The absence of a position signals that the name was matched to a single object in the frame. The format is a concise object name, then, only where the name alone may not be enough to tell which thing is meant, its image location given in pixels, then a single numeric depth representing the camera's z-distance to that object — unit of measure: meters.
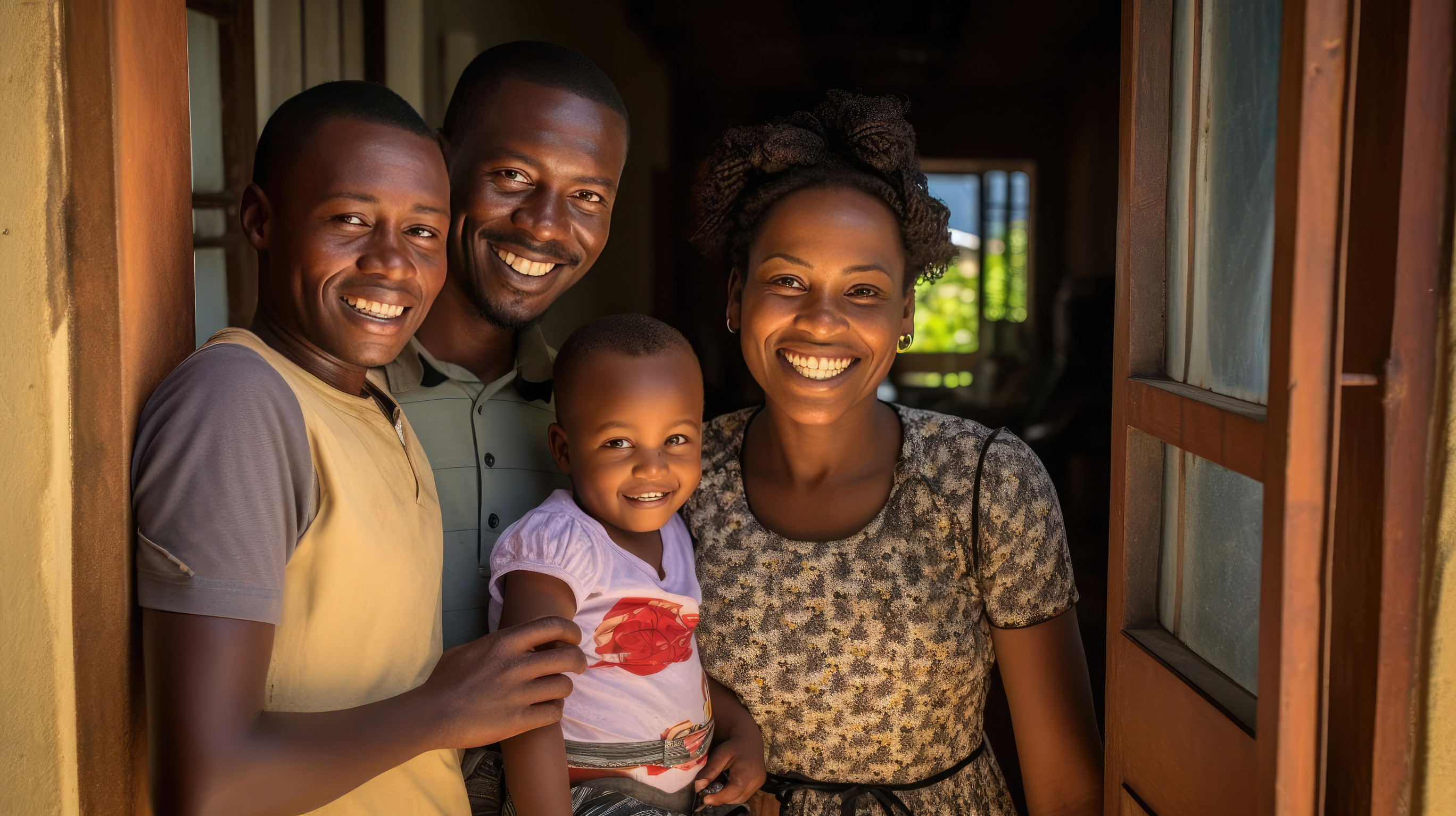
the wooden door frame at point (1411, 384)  1.00
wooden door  0.98
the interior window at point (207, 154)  2.96
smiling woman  1.89
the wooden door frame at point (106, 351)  1.17
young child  1.70
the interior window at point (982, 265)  8.78
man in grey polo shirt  1.94
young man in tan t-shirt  1.10
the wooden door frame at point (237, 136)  3.10
